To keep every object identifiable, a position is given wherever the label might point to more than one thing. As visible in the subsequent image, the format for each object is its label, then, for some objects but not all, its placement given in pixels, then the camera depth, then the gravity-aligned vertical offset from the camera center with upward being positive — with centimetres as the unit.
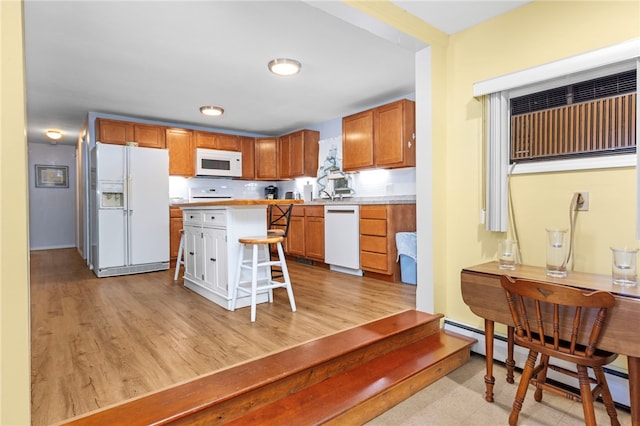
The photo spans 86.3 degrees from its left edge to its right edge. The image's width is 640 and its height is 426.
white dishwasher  406 -40
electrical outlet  195 +1
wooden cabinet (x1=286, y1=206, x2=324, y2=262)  459 -38
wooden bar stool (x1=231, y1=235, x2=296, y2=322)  257 -52
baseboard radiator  179 -96
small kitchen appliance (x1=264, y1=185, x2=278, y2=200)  642 +27
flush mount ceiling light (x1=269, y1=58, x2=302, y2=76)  309 +129
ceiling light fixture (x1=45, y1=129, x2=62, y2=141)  591 +132
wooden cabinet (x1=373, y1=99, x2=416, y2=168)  399 +85
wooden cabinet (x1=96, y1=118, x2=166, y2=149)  460 +105
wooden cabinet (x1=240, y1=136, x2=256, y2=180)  600 +89
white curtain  224 +28
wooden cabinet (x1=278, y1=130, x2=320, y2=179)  555 +87
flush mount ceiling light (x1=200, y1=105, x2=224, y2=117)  459 +132
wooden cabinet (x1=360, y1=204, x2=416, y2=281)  373 -31
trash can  363 -53
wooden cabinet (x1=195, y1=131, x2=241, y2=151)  547 +109
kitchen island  277 -28
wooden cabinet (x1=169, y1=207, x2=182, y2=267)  493 -35
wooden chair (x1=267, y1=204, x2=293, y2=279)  318 -26
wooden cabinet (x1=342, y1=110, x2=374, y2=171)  439 +86
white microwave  541 +73
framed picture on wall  725 +70
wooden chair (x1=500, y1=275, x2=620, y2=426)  144 -58
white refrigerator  425 -2
